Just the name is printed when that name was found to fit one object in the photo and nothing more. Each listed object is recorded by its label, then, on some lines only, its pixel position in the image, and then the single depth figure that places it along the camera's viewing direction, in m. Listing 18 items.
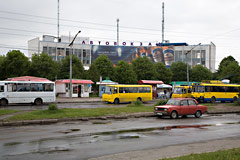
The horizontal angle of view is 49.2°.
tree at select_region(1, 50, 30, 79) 48.16
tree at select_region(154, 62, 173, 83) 72.25
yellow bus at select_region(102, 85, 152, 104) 33.41
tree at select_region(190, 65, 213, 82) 78.12
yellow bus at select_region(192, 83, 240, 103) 38.34
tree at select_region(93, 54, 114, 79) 64.00
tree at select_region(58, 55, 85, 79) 59.34
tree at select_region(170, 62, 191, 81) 79.30
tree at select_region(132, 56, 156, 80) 68.00
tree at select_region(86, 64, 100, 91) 52.75
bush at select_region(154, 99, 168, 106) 23.95
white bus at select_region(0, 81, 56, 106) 28.01
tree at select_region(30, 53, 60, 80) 54.06
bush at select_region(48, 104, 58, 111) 19.25
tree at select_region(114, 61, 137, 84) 63.03
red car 19.64
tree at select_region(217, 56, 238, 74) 94.94
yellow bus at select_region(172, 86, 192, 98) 39.94
